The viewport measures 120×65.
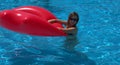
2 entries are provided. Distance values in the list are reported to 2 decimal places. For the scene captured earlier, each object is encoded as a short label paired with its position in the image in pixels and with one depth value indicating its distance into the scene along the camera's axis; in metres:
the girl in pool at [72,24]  4.89
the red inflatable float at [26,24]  4.47
